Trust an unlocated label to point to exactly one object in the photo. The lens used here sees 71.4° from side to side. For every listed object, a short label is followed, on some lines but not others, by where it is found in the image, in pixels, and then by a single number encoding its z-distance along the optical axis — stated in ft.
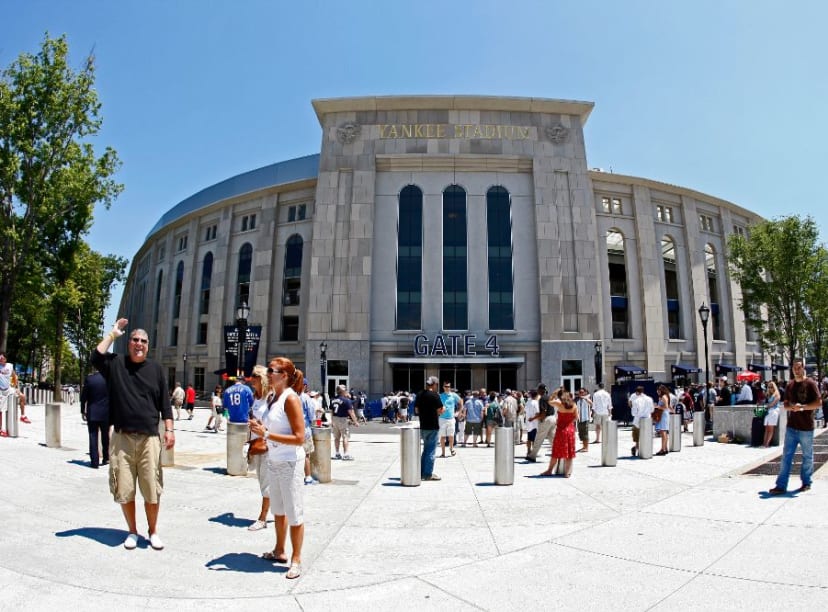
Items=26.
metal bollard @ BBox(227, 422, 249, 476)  34.47
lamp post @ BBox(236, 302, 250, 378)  63.04
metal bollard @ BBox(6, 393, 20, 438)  47.83
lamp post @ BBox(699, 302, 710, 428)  81.15
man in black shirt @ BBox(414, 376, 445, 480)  34.99
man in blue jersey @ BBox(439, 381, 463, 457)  47.98
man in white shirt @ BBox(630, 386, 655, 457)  45.16
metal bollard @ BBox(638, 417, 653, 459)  44.19
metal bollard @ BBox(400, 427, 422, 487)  32.52
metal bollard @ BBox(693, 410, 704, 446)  52.54
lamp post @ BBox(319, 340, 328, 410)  118.11
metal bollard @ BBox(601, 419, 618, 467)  39.65
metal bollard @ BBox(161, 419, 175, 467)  37.65
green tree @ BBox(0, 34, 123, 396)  83.46
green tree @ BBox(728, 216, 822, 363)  107.76
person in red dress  34.78
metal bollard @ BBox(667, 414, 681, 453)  48.06
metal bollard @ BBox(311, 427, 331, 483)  32.55
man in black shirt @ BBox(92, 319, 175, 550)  18.48
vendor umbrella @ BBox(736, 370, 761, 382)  104.89
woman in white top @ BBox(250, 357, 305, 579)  16.39
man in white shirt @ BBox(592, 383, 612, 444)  56.49
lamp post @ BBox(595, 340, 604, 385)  120.06
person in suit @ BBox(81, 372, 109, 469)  33.68
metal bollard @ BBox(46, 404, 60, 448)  42.88
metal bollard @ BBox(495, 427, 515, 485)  32.35
